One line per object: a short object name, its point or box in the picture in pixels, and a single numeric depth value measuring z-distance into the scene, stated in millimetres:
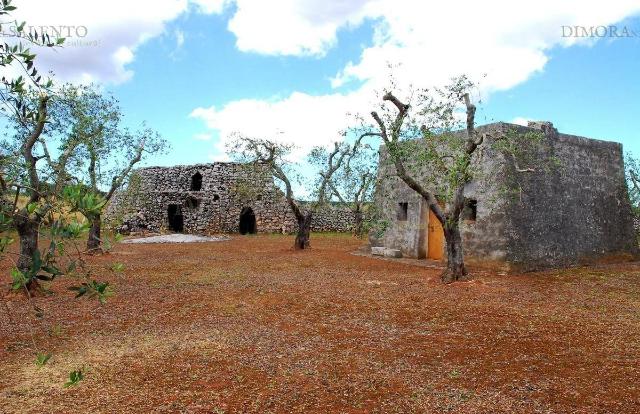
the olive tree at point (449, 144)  13344
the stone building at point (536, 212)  16250
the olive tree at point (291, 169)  23438
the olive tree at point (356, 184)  19872
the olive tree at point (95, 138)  15969
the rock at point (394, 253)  20172
